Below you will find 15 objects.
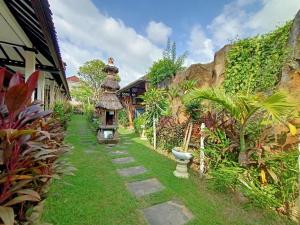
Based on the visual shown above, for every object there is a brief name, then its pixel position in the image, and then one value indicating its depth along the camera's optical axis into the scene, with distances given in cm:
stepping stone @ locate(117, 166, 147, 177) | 493
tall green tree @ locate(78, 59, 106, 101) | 3409
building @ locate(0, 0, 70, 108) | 259
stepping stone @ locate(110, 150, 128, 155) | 698
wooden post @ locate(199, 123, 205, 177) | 484
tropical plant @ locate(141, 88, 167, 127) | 934
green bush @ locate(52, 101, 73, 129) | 853
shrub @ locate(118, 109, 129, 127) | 1553
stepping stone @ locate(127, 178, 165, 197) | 392
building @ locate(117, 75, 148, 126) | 1450
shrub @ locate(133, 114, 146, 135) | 1046
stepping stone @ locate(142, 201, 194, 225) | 298
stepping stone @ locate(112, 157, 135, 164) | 592
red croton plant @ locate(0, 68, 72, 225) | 122
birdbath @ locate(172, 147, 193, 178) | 486
